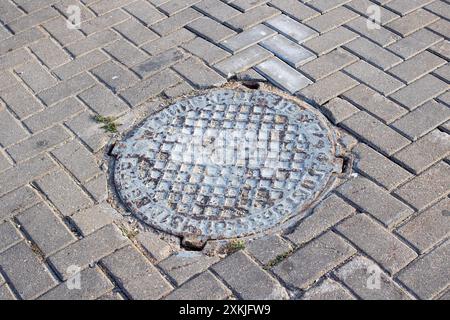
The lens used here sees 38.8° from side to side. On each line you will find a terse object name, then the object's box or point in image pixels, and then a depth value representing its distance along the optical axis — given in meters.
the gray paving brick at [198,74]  3.81
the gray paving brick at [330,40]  3.99
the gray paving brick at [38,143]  3.46
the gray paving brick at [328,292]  2.65
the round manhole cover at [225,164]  3.03
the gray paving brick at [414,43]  3.92
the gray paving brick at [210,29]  4.18
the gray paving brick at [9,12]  4.55
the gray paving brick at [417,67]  3.74
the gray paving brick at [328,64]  3.81
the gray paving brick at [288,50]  3.92
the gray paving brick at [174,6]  4.46
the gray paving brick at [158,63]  3.94
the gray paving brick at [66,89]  3.81
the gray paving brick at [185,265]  2.79
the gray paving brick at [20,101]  3.74
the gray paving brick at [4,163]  3.39
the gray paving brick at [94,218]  3.03
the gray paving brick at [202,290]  2.70
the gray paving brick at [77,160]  3.31
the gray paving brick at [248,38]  4.07
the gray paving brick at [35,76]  3.93
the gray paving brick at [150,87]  3.75
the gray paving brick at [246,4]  4.42
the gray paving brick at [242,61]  3.88
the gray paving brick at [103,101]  3.69
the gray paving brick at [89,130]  3.48
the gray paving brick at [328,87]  3.64
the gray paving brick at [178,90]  3.75
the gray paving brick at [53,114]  3.63
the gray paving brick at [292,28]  4.11
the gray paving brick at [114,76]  3.86
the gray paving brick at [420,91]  3.56
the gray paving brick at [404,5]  4.30
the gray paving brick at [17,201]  3.14
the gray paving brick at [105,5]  4.54
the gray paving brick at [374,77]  3.67
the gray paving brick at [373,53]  3.84
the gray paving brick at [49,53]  4.11
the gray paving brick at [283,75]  3.73
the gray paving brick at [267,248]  2.84
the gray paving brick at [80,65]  4.00
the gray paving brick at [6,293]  2.75
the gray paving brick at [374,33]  4.03
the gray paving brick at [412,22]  4.11
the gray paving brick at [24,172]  3.29
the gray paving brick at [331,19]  4.18
